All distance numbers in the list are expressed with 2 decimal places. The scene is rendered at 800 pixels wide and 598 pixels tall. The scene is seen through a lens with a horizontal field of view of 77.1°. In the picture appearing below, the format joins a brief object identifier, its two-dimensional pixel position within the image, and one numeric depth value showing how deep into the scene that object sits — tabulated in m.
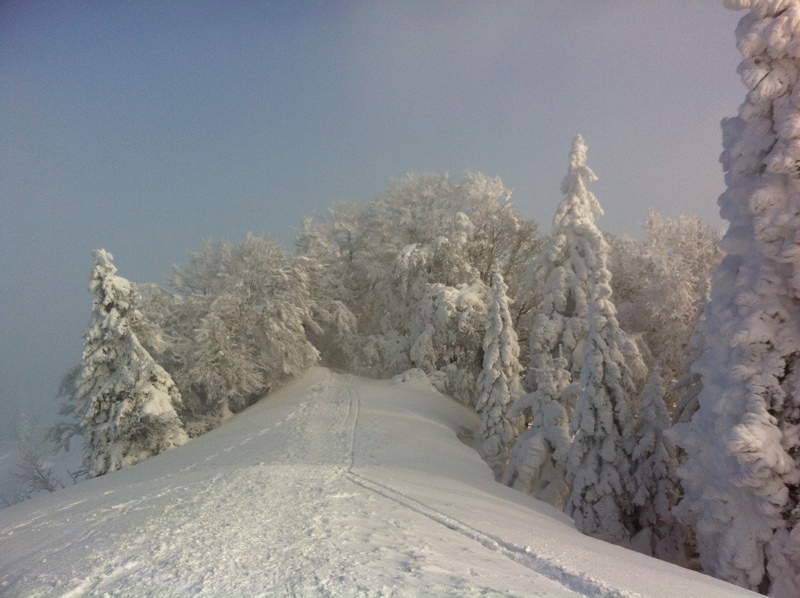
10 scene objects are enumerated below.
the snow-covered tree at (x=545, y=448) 16.17
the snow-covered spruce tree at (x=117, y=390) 17.66
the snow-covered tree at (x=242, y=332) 23.80
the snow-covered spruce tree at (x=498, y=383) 18.69
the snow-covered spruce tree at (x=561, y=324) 16.33
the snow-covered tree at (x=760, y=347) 8.78
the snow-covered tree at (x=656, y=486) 14.02
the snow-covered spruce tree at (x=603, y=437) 14.42
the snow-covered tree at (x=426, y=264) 25.75
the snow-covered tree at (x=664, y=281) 22.34
